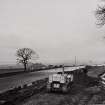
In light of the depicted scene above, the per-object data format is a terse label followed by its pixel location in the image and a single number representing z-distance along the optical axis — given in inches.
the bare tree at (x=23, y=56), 2682.1
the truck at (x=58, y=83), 715.4
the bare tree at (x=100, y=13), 560.6
